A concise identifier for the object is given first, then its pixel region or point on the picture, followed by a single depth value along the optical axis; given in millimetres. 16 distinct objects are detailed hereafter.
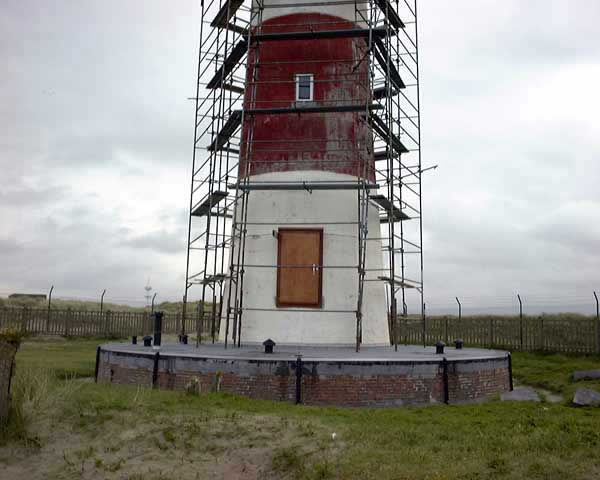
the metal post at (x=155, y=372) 12672
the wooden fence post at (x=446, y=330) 24844
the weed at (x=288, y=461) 7473
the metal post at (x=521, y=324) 22203
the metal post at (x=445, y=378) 12289
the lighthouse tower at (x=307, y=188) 16172
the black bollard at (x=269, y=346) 13430
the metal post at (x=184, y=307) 17922
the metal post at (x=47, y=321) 26828
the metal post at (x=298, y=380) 11625
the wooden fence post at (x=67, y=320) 26953
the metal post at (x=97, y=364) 14758
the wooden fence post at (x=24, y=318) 26562
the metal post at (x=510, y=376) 14219
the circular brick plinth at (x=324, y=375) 11727
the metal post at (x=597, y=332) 19984
